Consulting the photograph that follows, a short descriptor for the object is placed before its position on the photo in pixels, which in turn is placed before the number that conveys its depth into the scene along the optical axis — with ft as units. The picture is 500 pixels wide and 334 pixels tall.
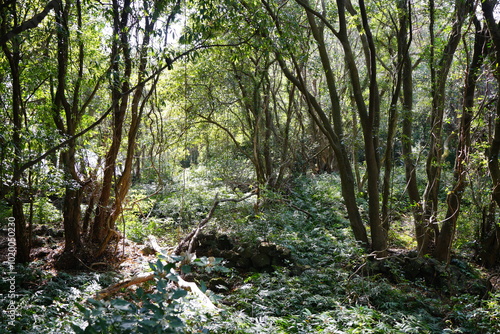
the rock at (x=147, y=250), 27.97
